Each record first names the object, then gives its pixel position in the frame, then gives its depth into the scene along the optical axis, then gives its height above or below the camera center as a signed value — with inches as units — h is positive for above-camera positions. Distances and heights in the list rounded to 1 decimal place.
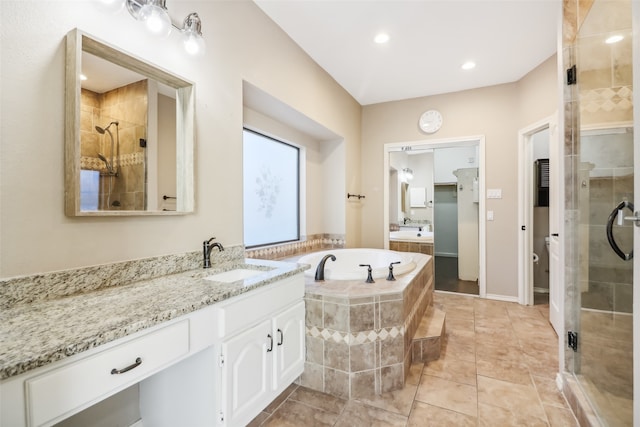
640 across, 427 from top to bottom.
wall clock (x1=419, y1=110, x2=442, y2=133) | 151.0 +48.5
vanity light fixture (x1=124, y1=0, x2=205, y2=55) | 51.7 +37.0
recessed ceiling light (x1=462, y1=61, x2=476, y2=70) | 120.6 +62.6
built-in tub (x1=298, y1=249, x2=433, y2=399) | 70.6 -31.8
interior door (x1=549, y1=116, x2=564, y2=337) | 104.8 -6.5
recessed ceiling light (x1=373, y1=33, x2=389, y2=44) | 101.0 +62.4
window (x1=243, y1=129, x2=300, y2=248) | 112.6 +9.8
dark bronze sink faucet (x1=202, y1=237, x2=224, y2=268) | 67.4 -9.1
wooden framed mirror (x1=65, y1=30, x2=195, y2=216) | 45.4 +14.7
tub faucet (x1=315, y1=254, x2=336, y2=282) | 85.0 -17.5
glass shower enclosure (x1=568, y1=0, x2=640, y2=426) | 52.7 +0.0
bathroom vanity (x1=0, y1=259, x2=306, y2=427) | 28.4 -17.4
